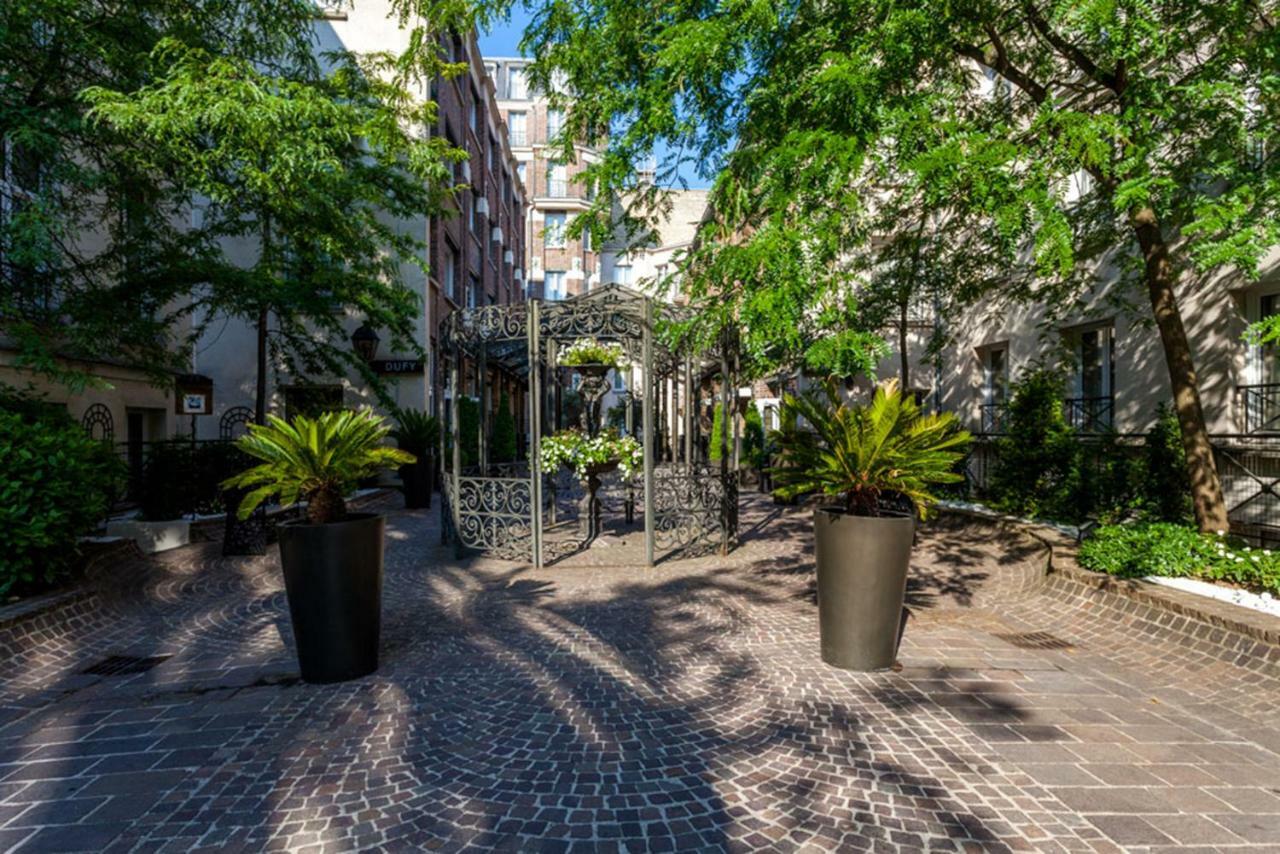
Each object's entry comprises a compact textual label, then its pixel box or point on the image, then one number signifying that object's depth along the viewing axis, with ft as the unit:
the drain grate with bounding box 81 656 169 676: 14.25
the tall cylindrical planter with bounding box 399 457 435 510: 42.60
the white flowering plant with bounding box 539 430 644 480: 26.17
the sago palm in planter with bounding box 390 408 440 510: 42.04
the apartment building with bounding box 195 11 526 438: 48.29
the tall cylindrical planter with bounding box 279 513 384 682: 12.89
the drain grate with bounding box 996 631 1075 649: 15.98
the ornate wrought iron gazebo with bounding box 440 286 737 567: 24.64
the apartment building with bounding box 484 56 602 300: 135.85
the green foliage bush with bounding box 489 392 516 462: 67.31
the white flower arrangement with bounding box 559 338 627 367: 29.50
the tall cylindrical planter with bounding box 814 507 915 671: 13.51
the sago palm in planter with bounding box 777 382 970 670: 13.58
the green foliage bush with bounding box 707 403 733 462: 53.84
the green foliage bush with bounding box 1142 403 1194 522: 24.18
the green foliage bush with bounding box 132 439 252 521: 25.67
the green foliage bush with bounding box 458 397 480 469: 55.21
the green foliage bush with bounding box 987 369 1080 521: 26.94
